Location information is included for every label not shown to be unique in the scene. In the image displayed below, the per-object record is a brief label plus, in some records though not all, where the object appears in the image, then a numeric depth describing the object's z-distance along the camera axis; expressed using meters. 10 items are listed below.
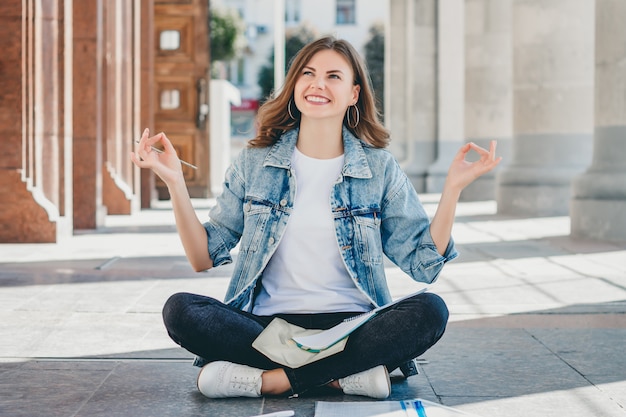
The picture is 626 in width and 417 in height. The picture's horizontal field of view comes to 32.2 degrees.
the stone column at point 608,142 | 11.18
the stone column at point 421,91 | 25.89
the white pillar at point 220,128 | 26.53
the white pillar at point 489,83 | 22.00
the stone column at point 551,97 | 15.37
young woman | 3.89
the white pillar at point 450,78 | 25.70
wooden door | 19.45
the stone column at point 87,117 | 12.70
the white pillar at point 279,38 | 30.92
